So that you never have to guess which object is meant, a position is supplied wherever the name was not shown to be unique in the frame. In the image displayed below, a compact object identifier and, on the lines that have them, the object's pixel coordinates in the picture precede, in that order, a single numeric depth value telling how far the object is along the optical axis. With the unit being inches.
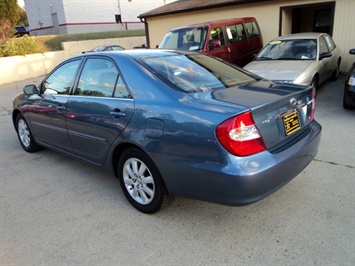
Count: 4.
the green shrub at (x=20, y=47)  642.8
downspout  673.9
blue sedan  94.0
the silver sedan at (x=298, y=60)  251.8
